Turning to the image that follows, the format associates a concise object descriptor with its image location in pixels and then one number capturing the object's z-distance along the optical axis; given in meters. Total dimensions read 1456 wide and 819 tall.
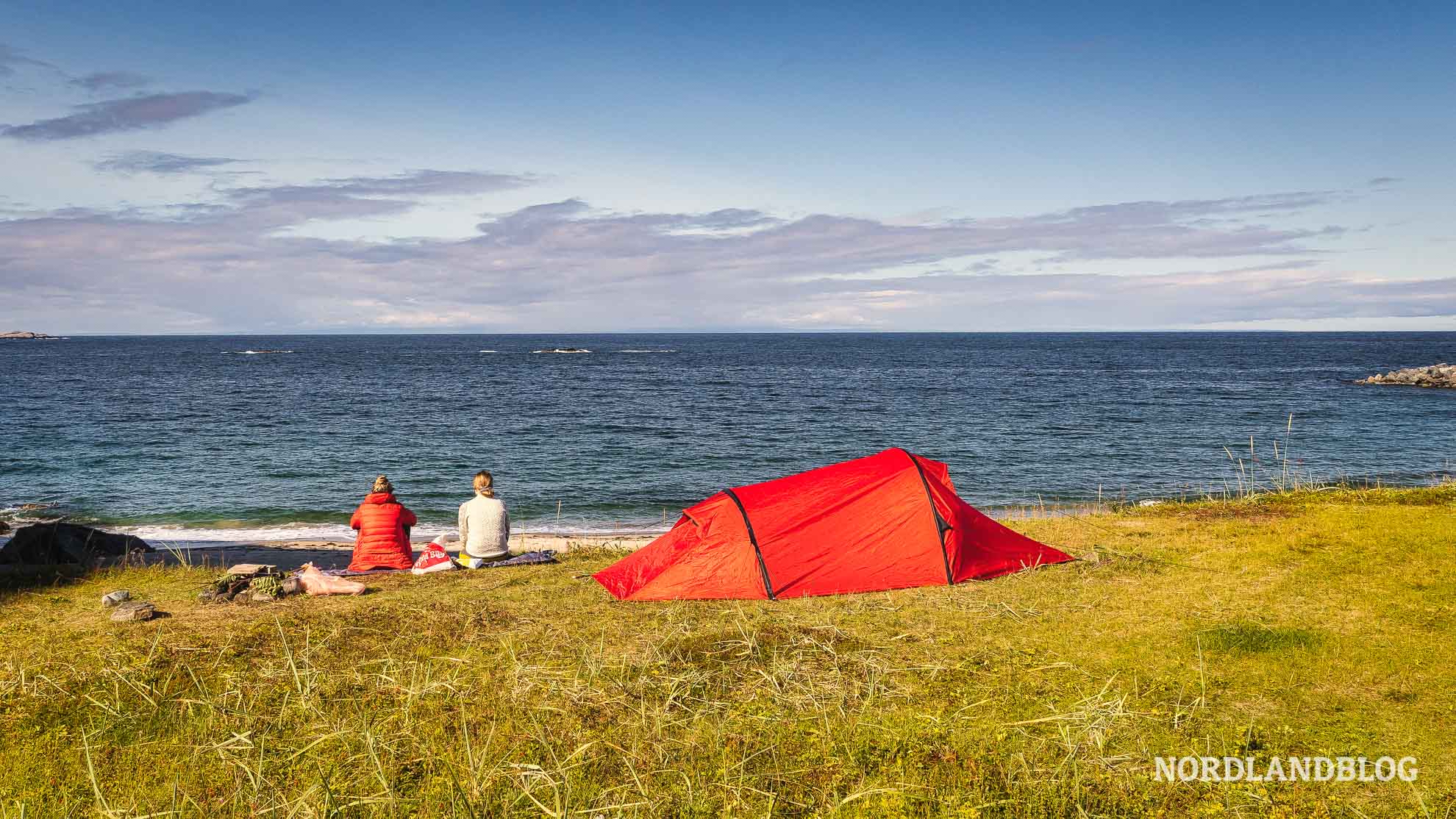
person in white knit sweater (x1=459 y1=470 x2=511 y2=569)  13.64
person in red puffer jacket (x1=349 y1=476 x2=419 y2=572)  13.46
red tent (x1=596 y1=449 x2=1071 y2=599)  11.65
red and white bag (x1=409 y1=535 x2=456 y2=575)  13.19
